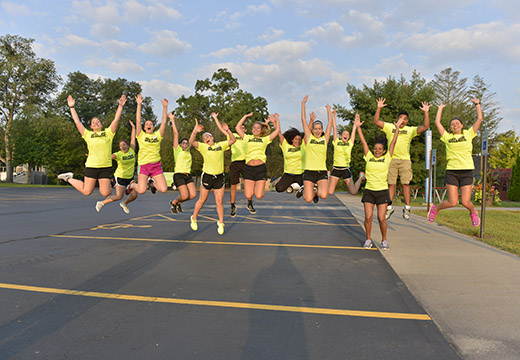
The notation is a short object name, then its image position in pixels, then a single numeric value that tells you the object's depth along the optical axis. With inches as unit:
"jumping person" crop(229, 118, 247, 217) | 320.8
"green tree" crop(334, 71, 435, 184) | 705.0
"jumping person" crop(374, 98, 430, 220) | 281.3
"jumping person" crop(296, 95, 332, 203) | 279.0
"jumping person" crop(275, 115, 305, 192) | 301.4
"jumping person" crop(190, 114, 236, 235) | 307.4
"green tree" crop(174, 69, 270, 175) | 1321.4
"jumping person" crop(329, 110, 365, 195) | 295.9
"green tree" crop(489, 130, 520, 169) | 1577.8
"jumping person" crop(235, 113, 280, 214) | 292.4
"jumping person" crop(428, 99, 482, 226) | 260.7
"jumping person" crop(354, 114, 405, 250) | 291.3
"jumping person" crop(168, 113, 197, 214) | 321.7
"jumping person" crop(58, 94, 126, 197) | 266.2
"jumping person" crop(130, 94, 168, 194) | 279.5
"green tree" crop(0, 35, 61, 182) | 1833.2
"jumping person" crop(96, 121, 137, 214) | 303.6
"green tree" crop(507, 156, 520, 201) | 1030.4
